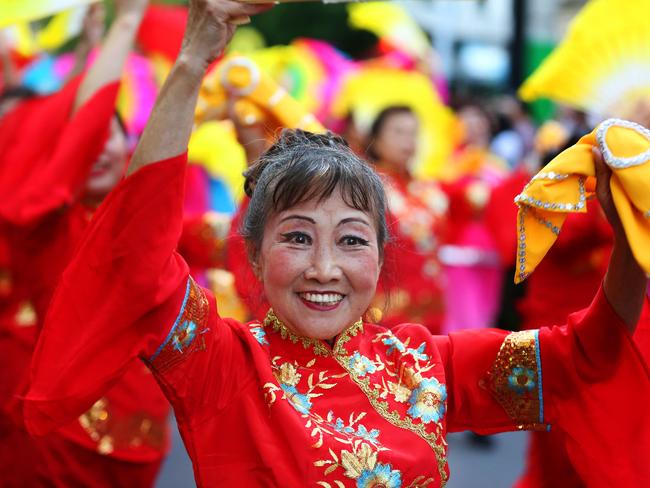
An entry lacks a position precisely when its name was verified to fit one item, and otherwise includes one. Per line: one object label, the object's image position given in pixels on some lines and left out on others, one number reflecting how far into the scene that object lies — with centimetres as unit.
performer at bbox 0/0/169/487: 345
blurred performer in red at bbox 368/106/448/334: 579
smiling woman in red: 206
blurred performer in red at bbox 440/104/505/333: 830
